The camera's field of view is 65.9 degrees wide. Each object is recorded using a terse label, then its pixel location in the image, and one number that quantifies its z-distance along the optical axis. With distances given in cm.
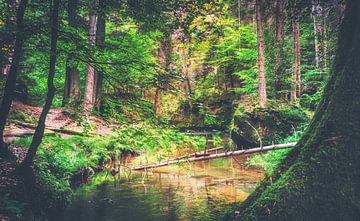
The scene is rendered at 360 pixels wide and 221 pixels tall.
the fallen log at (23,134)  979
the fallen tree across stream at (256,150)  848
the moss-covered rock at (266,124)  1455
